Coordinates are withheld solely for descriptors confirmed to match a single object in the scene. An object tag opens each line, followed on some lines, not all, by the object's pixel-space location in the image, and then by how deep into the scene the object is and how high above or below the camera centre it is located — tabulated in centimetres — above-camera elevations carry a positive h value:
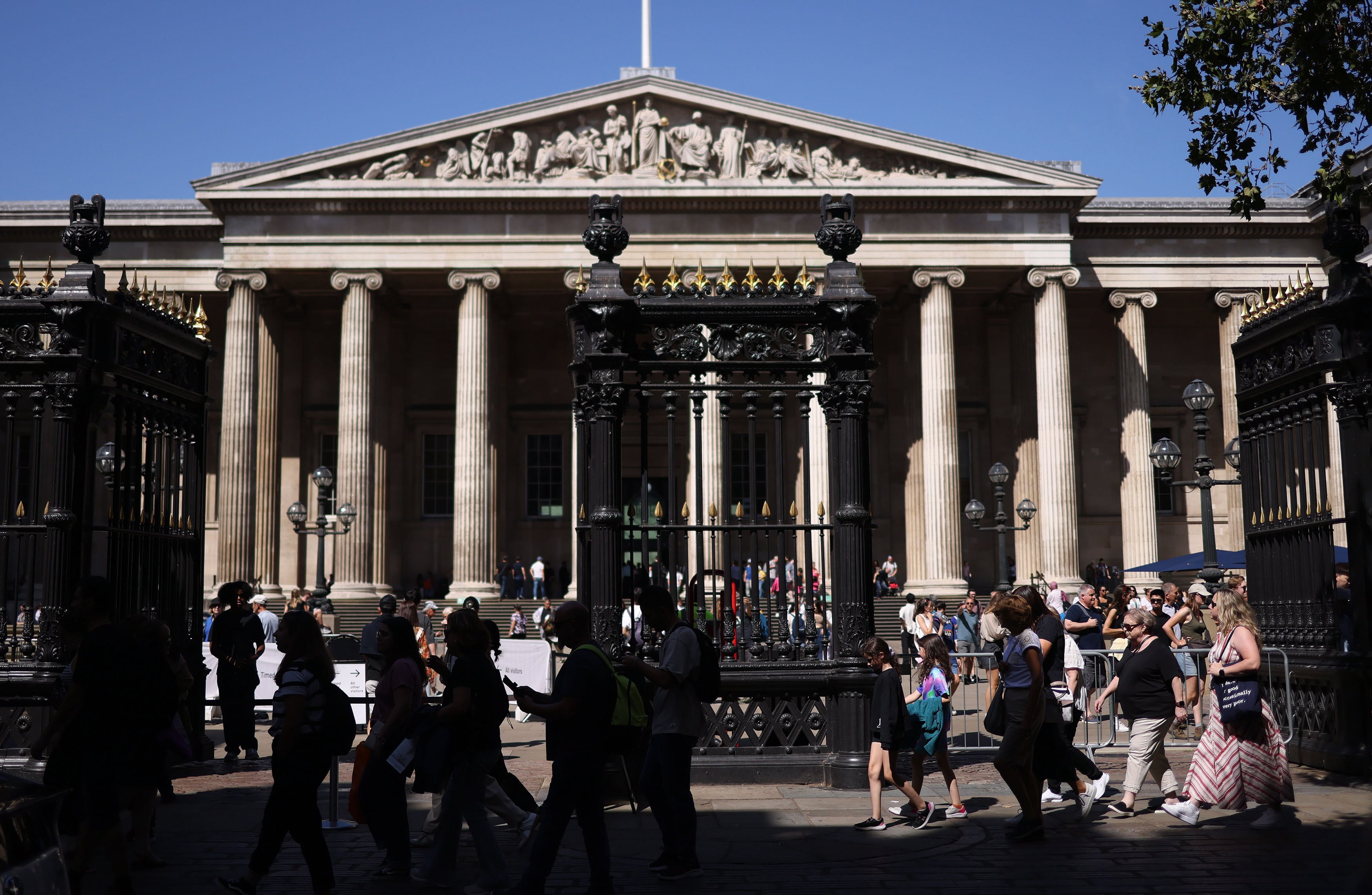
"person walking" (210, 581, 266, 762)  1370 -92
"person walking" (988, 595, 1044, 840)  908 -102
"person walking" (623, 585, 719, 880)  811 -111
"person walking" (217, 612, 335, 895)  736 -115
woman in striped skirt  962 -147
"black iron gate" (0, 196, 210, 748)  1132 +117
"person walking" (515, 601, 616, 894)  740 -106
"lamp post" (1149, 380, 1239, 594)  1806 +151
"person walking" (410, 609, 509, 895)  788 -112
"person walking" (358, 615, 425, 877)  824 -118
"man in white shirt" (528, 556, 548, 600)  3953 -28
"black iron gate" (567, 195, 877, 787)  1134 +78
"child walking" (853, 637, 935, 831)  977 -128
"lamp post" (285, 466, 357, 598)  2783 +124
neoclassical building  3806 +921
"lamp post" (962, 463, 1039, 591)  2664 +116
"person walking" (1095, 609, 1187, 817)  1020 -107
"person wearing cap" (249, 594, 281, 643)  1922 -70
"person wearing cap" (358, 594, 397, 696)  1160 -78
